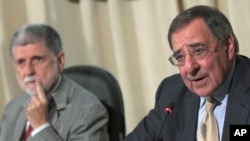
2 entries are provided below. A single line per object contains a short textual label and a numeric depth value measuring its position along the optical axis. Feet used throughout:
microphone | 13.93
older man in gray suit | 14.79
